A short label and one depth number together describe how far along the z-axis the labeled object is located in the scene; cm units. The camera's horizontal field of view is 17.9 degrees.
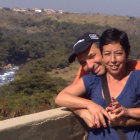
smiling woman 224
